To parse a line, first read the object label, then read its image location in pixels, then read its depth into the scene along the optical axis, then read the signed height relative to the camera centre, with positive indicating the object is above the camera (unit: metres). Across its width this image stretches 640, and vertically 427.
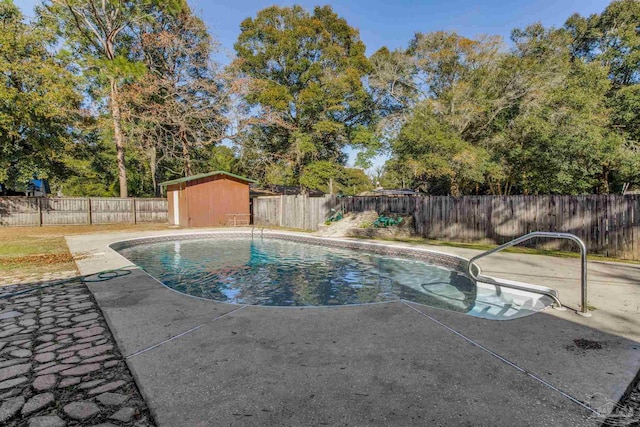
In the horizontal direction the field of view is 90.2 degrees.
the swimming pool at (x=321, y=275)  4.70 -1.46
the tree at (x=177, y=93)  19.12 +7.17
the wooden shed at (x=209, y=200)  16.27 +0.30
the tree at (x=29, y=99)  15.30 +5.41
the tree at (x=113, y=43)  16.95 +9.55
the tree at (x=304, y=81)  22.89 +9.19
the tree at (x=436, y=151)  14.96 +2.46
